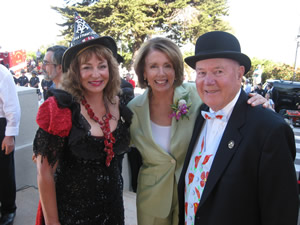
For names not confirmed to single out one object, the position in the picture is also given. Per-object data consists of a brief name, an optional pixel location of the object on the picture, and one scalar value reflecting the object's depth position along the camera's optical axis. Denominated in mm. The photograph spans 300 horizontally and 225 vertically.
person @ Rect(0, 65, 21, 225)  2744
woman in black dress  1663
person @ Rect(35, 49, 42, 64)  28844
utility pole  17244
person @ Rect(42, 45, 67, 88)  3307
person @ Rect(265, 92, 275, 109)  10693
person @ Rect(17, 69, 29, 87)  14884
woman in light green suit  2102
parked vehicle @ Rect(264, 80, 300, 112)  10562
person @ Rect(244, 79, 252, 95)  14424
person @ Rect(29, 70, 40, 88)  14289
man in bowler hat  1290
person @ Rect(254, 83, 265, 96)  12523
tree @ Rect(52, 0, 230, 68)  24781
